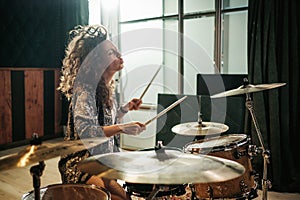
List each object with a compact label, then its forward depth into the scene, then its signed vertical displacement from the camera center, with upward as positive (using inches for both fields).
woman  64.3 +0.2
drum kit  37.6 -8.8
